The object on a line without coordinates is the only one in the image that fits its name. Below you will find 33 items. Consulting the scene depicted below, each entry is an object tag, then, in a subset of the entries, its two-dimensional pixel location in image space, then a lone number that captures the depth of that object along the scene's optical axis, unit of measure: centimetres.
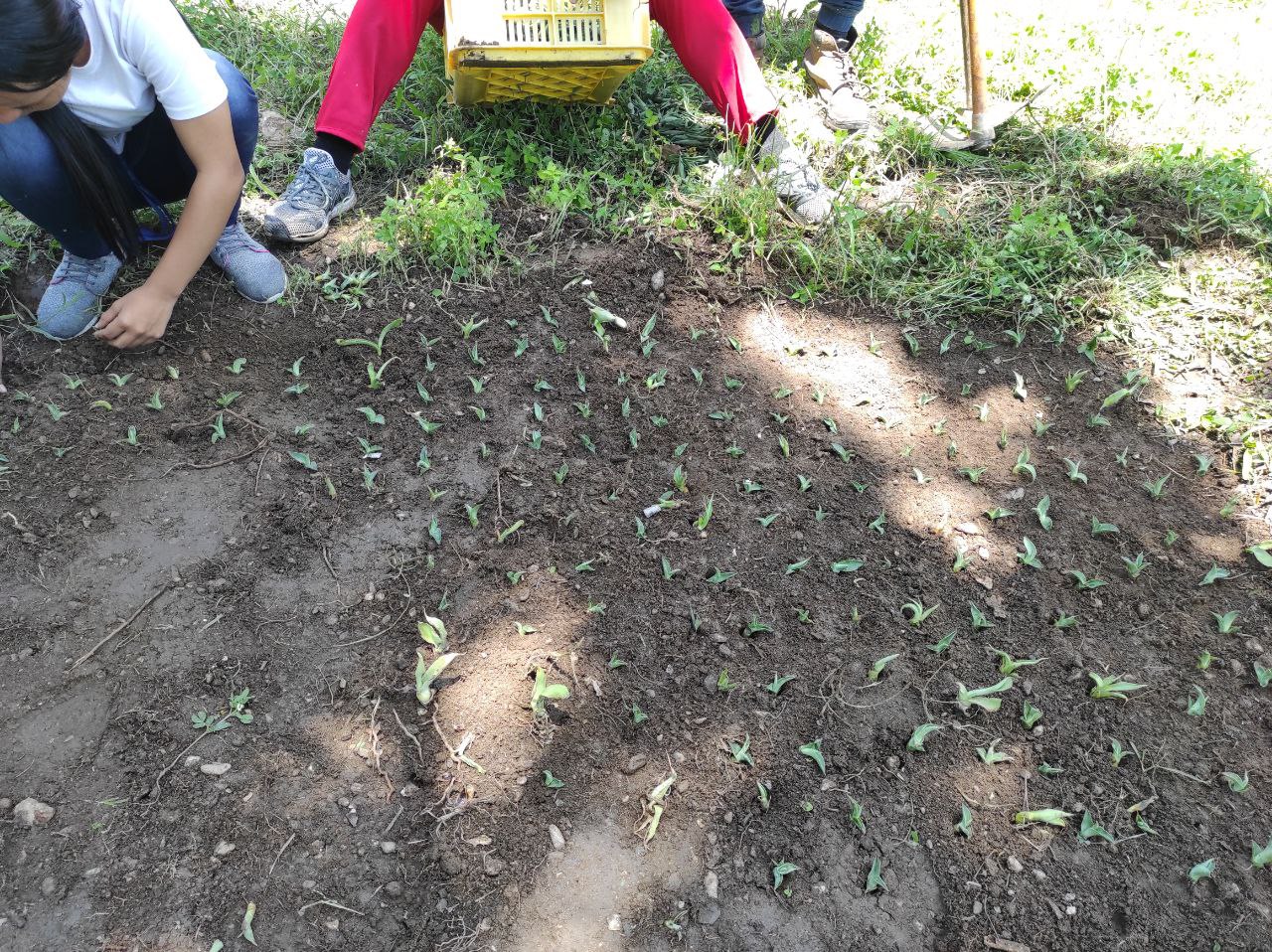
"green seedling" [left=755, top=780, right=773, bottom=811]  170
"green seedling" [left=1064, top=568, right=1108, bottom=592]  207
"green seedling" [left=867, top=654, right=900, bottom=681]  188
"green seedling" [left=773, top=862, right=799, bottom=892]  161
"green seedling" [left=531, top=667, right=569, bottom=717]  178
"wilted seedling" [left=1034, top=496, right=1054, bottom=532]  220
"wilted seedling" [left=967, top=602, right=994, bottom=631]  199
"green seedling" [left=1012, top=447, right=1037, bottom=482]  231
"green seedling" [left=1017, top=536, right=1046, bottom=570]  211
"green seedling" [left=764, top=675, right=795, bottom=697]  186
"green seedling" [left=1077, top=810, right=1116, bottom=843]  168
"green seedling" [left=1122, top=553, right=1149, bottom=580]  211
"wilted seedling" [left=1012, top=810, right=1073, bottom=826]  169
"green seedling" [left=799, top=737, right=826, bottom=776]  175
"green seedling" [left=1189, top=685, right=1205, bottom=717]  185
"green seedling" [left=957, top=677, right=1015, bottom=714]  184
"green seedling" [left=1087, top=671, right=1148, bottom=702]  186
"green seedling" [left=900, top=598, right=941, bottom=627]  198
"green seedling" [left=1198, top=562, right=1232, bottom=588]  210
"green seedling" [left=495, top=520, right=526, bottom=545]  210
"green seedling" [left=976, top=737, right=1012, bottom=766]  177
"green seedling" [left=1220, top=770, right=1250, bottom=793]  173
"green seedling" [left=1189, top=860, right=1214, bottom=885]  162
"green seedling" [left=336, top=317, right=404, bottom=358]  254
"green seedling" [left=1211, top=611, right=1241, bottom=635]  201
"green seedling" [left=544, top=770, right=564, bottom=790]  171
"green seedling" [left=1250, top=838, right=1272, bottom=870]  163
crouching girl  194
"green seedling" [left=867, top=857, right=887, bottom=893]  161
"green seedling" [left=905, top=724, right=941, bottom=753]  177
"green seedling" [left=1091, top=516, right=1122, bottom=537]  218
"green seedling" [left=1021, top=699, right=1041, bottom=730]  182
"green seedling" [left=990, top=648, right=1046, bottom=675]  190
